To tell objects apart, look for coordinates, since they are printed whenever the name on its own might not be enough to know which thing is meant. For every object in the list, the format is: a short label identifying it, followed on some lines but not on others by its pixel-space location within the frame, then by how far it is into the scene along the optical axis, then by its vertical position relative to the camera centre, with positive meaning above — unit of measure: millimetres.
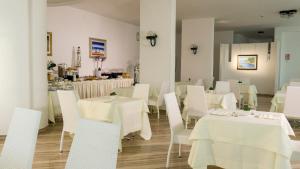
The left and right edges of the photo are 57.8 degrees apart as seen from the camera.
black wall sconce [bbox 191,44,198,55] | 9883 +806
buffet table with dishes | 5652 -489
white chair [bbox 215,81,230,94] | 6062 -360
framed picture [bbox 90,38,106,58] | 9164 +751
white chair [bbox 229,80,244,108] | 7457 -492
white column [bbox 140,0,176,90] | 6848 +718
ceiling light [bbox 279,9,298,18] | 8070 +1784
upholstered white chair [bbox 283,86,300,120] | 4625 -545
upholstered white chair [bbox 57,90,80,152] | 3761 -559
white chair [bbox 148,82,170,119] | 6449 -683
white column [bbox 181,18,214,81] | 9719 +821
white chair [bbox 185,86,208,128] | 4688 -551
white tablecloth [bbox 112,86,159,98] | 6502 -533
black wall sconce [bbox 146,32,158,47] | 6969 +849
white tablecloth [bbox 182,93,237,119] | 5113 -579
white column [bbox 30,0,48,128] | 4805 +217
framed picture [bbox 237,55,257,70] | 12141 +419
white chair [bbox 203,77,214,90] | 9742 -402
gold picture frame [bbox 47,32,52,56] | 7496 +702
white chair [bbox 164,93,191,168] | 3162 -650
